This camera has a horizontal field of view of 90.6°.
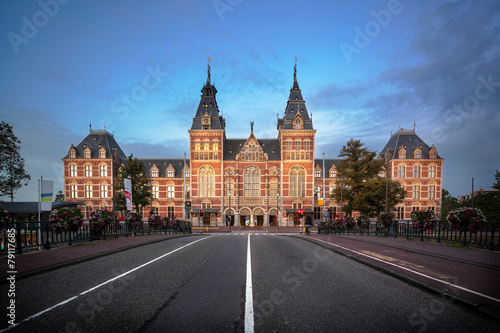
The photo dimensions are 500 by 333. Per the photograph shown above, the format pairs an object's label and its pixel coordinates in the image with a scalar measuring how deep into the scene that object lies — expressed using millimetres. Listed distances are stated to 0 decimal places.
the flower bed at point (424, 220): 14953
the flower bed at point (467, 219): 11430
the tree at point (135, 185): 38156
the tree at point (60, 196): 65125
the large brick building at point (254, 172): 46500
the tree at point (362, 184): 31203
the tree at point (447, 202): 58344
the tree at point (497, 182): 34694
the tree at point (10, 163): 27375
